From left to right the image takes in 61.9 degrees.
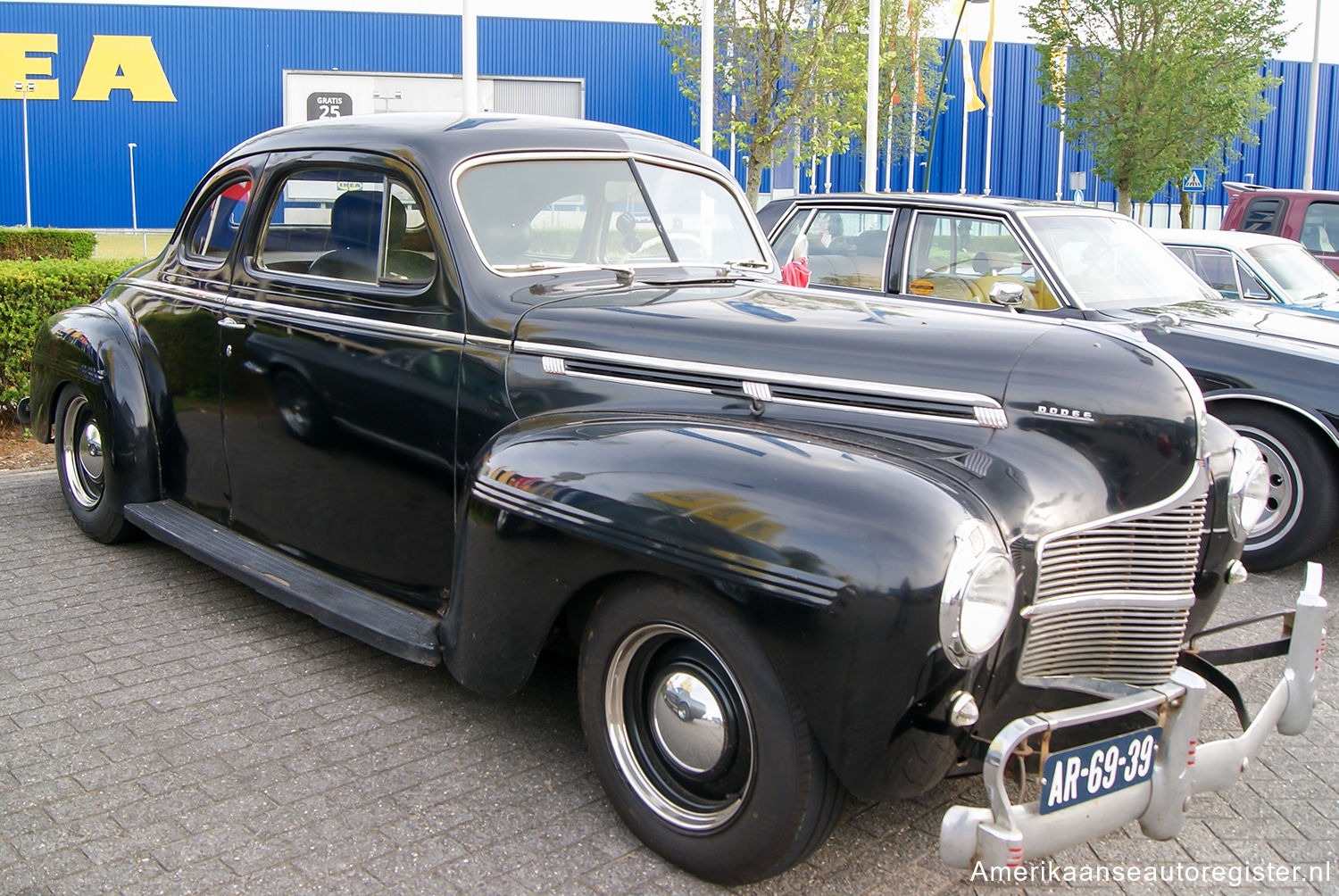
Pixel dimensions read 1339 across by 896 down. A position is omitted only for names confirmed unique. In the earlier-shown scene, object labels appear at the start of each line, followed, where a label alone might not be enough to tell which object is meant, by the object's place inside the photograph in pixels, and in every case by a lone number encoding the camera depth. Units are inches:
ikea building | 1343.5
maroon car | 442.9
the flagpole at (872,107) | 621.0
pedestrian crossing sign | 795.4
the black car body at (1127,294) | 208.4
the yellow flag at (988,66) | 929.5
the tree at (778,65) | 700.7
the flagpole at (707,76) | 563.8
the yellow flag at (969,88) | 887.1
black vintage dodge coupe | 92.8
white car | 334.0
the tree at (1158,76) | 789.2
